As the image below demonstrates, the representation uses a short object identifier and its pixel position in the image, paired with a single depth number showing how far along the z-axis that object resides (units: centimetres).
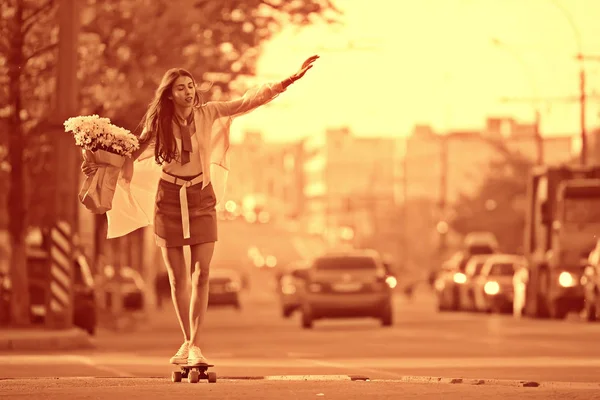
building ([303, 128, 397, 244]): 18300
